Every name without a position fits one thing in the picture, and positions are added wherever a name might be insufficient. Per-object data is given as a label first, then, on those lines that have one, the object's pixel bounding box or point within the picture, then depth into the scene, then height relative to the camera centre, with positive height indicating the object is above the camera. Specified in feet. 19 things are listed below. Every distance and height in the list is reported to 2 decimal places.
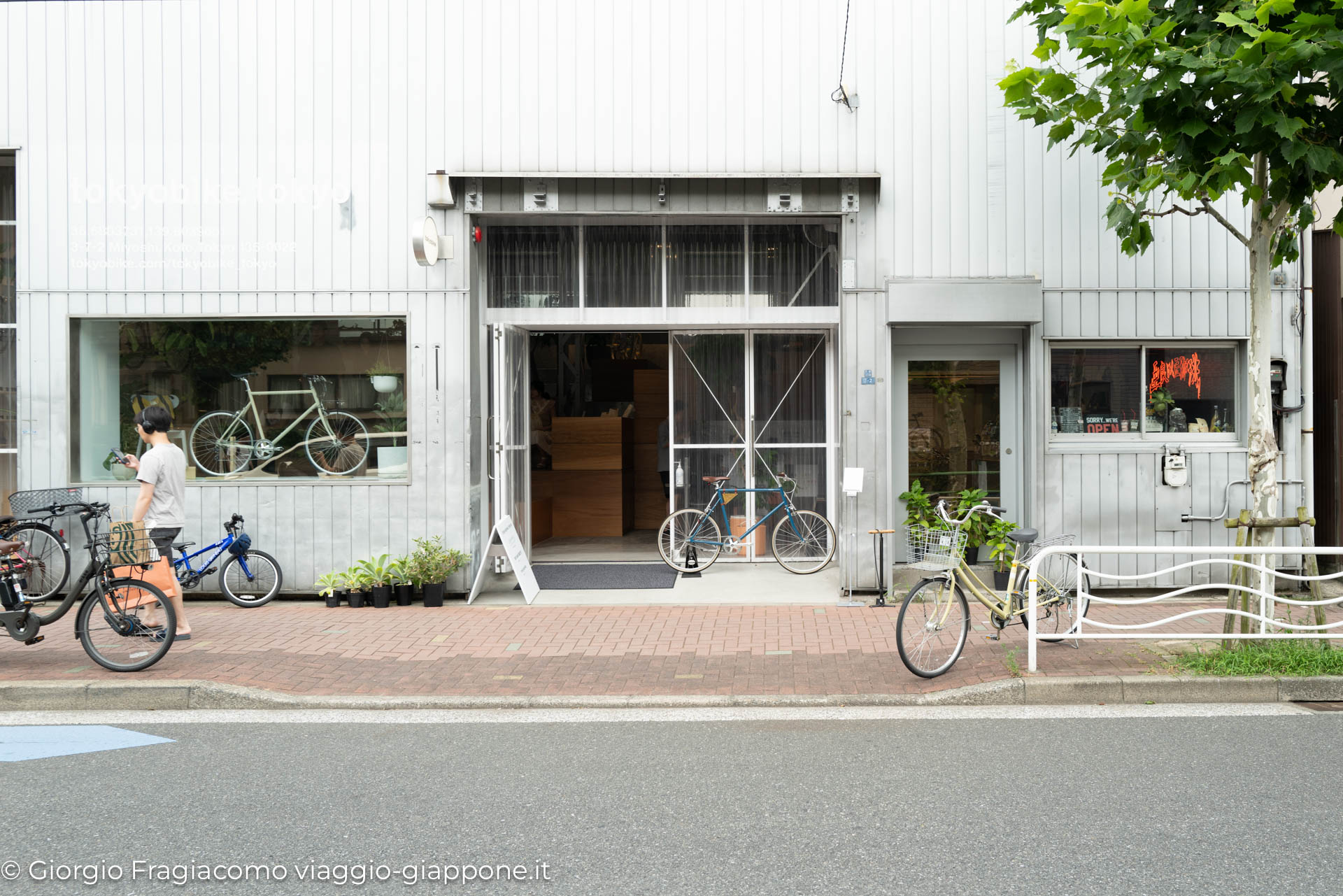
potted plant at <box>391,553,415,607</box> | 31.35 -4.18
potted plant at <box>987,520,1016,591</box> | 31.58 -3.28
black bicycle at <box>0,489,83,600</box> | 30.76 -2.74
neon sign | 32.73 +2.51
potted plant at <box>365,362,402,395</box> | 32.76 +2.44
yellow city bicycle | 21.98 -3.59
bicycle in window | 33.06 +0.35
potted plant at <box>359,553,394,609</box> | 31.19 -4.06
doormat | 34.30 -4.55
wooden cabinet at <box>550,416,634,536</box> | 45.47 -1.25
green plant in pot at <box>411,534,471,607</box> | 31.24 -3.80
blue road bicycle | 35.33 -3.17
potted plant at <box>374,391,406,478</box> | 32.83 +0.76
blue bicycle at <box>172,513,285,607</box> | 31.32 -3.80
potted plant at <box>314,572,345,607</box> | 31.48 -4.33
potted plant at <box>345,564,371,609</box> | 31.22 -4.27
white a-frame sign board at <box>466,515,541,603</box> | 31.91 -3.47
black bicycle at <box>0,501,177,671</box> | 22.65 -3.70
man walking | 25.39 -0.90
